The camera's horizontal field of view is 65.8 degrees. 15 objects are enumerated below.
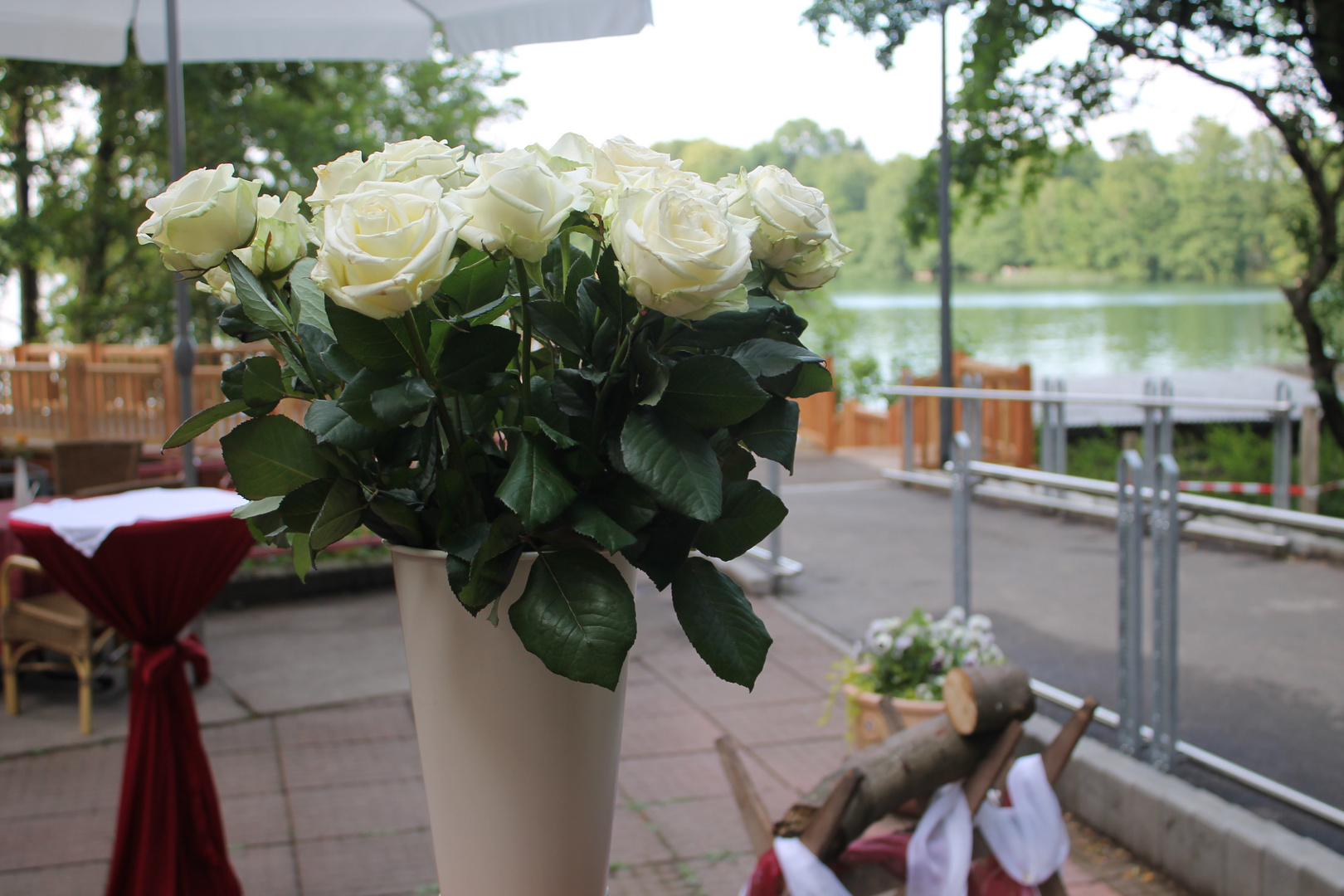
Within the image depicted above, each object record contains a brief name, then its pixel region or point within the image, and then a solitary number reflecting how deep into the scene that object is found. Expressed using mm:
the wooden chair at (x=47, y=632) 3994
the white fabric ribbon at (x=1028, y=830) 2268
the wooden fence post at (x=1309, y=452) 7484
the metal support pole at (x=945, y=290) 9383
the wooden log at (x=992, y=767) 2391
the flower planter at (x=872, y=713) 3287
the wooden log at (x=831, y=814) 2127
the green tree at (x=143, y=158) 10359
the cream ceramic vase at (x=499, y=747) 919
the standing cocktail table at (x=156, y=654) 2537
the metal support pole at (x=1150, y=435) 6125
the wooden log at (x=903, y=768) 2264
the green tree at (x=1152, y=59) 7078
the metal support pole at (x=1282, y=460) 6996
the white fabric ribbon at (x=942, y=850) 2188
